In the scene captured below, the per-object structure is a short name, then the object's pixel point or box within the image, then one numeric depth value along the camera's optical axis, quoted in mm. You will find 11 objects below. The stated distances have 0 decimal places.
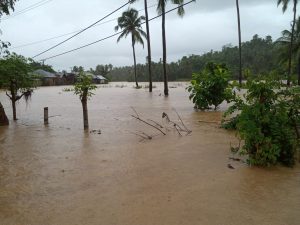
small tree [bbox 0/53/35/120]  12930
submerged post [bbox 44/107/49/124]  13336
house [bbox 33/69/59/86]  62584
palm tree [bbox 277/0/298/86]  35344
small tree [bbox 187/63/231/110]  15648
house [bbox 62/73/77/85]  68688
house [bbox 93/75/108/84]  73612
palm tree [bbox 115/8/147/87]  44294
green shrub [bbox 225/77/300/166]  6773
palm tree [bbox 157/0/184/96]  27094
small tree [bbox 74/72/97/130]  11523
